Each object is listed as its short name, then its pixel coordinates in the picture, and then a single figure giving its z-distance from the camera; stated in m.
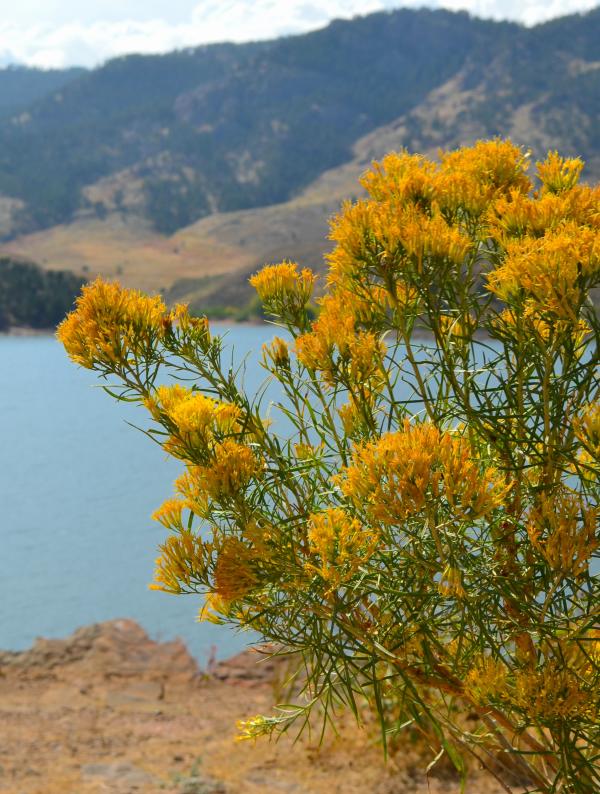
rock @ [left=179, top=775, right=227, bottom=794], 4.94
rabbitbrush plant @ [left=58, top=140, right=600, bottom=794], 1.60
